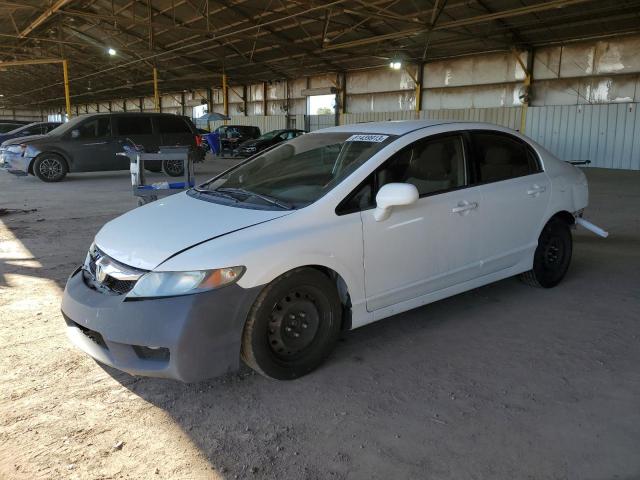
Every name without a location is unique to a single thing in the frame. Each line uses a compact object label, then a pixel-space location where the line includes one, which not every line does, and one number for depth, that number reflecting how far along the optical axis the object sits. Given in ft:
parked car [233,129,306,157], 70.54
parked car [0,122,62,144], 58.70
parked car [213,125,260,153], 76.64
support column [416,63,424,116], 72.99
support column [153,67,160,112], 77.65
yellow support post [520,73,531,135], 60.75
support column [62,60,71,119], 68.90
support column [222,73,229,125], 88.67
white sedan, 8.67
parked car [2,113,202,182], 41.39
